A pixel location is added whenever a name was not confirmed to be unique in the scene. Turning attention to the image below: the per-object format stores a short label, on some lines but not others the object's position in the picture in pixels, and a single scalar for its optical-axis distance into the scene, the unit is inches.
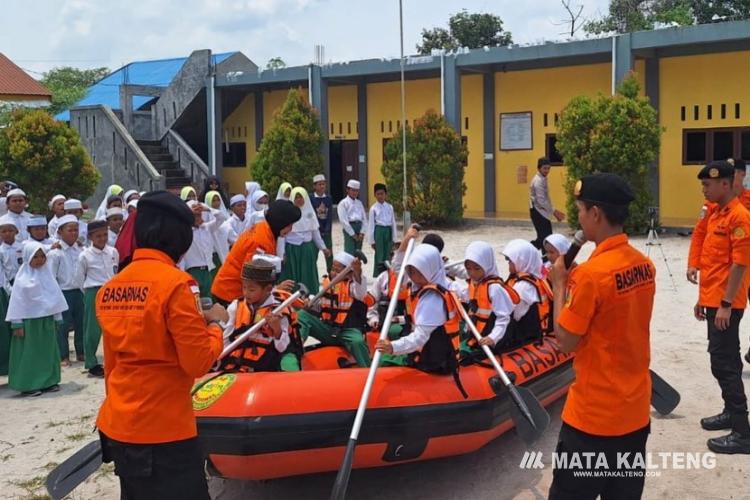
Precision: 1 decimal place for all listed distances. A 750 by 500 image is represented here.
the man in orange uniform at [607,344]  116.6
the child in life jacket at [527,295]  221.1
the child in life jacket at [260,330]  189.6
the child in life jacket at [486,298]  206.2
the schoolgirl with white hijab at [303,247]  375.2
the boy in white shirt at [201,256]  331.0
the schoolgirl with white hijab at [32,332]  262.4
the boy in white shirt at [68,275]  289.6
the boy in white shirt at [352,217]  452.1
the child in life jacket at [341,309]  241.0
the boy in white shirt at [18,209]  329.4
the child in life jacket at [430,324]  184.5
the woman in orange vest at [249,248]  242.8
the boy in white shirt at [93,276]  281.7
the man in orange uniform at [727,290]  187.8
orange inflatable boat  164.2
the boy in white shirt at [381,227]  451.5
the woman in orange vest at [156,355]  111.3
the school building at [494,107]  611.5
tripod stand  412.8
